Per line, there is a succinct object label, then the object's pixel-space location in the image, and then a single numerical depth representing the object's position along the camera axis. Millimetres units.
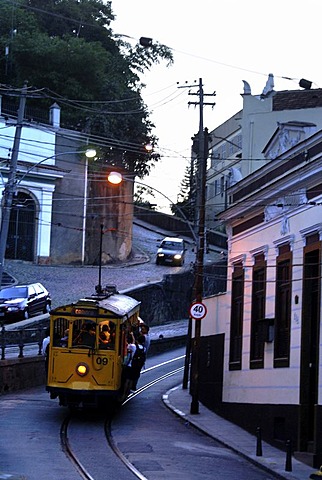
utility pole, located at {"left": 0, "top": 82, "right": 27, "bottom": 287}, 29328
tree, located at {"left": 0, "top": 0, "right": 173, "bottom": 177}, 61281
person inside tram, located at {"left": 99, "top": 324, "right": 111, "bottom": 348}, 24359
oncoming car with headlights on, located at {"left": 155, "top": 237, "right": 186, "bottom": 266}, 62156
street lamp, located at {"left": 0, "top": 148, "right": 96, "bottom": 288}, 29281
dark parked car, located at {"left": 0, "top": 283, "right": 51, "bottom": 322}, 40250
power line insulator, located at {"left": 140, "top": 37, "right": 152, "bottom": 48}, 23028
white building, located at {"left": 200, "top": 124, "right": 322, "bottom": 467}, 21031
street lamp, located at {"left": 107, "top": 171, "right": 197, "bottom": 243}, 24281
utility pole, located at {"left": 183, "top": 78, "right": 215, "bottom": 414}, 27797
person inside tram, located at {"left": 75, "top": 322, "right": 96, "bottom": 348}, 24406
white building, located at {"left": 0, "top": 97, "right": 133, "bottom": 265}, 55000
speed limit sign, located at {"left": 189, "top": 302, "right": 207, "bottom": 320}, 28047
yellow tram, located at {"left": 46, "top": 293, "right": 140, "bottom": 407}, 24109
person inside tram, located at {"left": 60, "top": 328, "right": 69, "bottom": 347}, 24391
